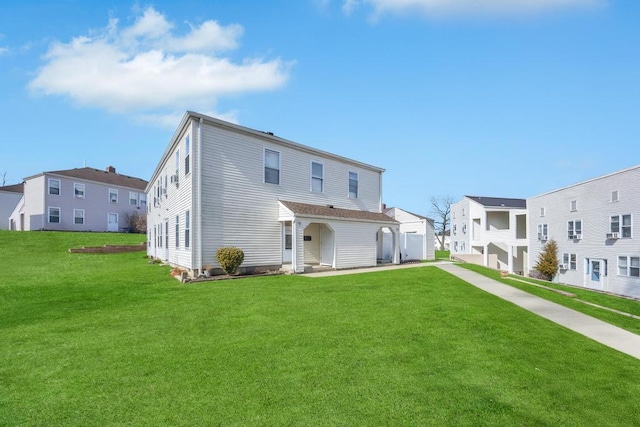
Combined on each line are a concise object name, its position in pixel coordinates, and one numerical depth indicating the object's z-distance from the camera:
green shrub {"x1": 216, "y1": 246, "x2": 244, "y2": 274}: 13.52
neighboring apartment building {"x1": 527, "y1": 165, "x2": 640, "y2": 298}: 20.72
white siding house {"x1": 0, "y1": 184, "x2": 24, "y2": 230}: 37.62
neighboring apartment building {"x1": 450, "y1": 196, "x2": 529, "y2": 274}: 36.12
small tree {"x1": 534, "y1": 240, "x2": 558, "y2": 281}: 28.09
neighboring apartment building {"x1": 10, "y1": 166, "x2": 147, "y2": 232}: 31.53
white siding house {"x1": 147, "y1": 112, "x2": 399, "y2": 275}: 13.84
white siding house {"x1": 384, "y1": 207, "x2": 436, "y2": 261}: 24.50
